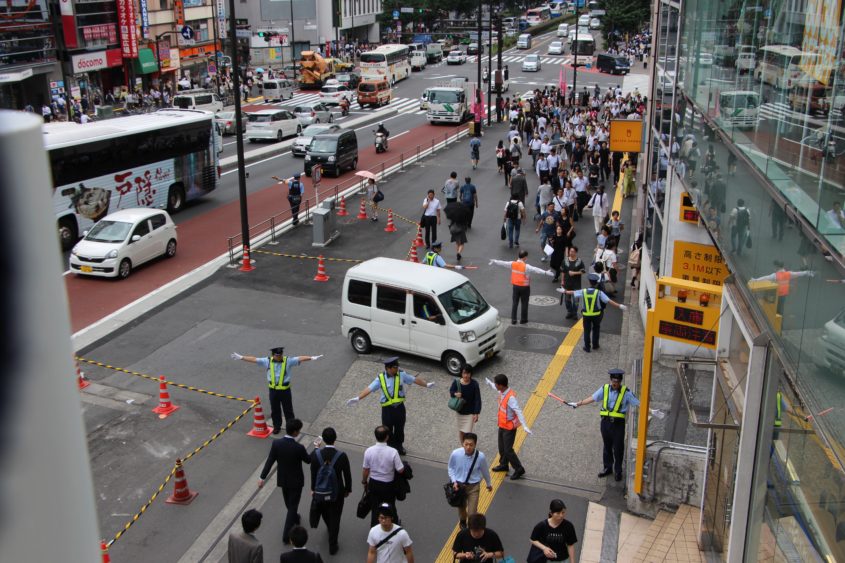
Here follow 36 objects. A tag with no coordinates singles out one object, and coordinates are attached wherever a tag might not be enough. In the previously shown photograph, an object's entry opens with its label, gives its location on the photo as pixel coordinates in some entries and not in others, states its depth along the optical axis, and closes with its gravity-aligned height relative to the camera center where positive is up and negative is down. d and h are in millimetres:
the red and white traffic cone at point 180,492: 11203 -5964
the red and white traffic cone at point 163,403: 13945 -5960
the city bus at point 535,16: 127750 +3105
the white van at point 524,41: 100750 -496
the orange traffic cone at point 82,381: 14984 -6030
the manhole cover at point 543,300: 19356 -5969
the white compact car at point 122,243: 20844 -5110
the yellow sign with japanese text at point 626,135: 22312 -2551
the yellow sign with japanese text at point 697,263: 13477 -3593
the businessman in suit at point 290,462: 9797 -4851
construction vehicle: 69062 -2696
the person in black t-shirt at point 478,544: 7824 -4645
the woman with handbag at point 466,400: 11656 -4940
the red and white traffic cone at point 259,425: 13180 -5962
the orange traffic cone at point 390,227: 25766 -5711
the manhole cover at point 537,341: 16859 -6034
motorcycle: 39250 -4734
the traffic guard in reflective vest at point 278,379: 12484 -4992
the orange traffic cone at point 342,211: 27789 -5648
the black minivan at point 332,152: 33219 -4473
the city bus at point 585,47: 88812 -1138
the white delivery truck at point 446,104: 49219 -3849
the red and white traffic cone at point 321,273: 21219 -5810
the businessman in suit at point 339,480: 9508 -4983
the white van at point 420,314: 15227 -5022
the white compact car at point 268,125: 42344 -4338
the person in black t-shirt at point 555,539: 8164 -4783
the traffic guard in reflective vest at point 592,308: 15938 -5041
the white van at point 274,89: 61000 -3701
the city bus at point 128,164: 23188 -3755
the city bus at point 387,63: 66812 -2101
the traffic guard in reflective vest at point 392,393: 11672 -4861
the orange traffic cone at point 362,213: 27281 -5581
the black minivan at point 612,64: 77375 -2487
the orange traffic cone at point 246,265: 21988 -5837
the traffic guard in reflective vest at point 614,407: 11242 -4857
